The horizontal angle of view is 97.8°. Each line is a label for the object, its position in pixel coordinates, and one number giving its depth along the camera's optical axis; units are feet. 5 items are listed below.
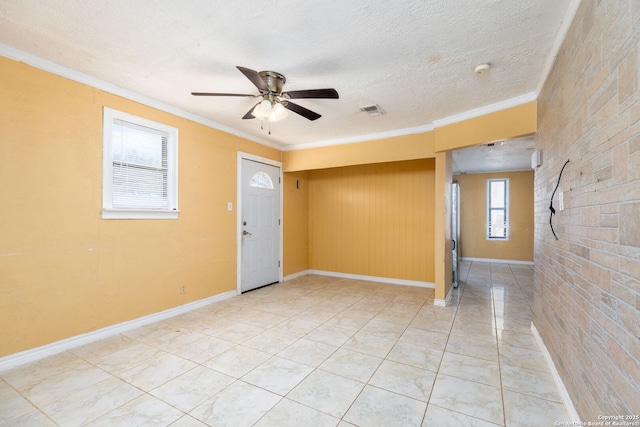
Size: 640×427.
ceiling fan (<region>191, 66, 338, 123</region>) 7.50
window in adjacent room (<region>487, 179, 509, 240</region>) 24.07
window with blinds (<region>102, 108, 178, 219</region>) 9.27
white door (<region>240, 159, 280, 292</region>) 14.67
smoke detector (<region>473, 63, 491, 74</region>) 7.77
